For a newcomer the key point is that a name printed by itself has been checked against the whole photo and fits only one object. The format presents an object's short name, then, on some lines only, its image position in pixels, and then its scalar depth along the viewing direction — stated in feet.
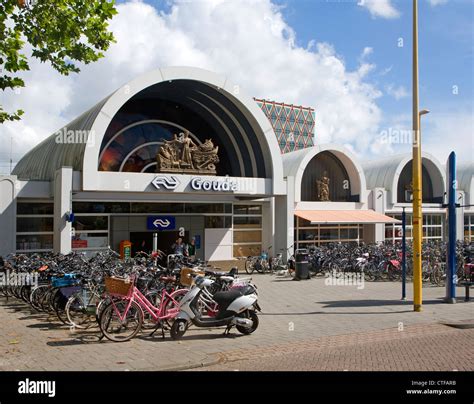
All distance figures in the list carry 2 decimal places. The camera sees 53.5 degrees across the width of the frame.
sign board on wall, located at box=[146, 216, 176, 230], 63.82
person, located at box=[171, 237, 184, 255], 56.31
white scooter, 26.35
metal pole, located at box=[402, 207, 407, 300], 40.38
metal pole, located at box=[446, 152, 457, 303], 38.68
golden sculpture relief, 61.11
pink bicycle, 25.41
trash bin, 54.19
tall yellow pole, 35.35
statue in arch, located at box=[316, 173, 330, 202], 81.30
